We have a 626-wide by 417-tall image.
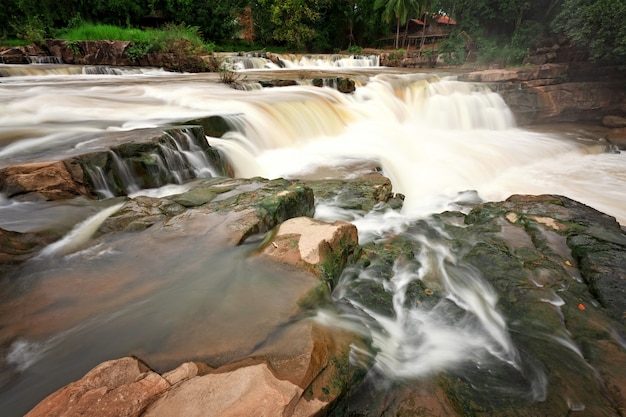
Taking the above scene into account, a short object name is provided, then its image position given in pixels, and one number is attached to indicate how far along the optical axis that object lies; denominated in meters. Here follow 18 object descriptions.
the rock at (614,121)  10.65
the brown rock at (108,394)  1.45
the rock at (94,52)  15.68
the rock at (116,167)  3.65
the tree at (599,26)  10.07
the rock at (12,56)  14.13
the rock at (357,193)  4.59
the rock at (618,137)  9.54
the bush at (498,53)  14.66
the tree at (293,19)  27.69
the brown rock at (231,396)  1.46
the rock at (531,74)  11.85
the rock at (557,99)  11.41
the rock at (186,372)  1.64
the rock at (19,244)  2.70
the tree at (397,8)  28.89
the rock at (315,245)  2.67
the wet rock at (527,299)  1.97
